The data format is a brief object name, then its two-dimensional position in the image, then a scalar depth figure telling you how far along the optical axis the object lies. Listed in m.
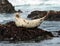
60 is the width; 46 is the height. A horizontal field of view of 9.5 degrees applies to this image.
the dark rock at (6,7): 53.71
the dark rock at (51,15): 32.67
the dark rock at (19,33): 18.72
